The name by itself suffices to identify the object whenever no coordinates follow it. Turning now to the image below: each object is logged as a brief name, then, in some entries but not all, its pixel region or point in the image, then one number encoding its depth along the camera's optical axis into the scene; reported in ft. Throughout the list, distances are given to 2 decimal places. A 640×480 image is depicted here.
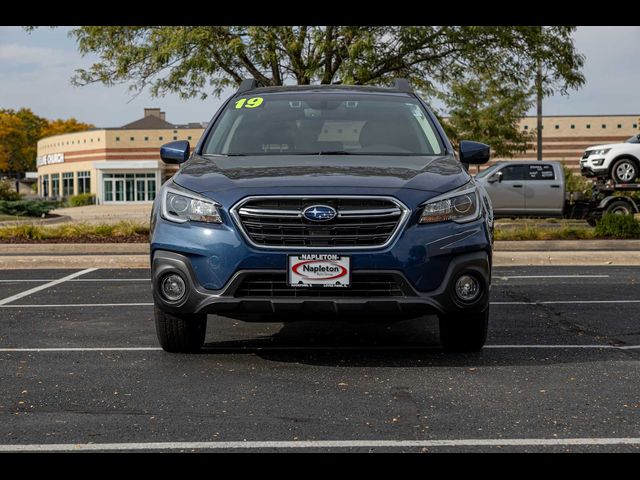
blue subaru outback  18.85
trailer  77.15
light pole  67.05
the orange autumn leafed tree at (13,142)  393.29
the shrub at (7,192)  113.91
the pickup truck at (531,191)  81.30
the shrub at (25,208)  100.32
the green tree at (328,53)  60.44
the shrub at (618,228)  57.67
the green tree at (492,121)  130.72
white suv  78.89
